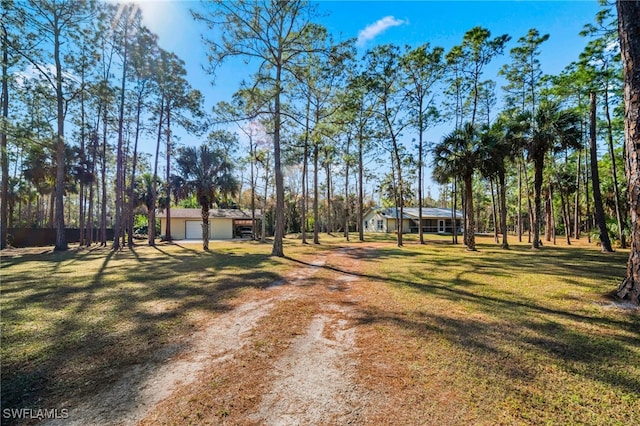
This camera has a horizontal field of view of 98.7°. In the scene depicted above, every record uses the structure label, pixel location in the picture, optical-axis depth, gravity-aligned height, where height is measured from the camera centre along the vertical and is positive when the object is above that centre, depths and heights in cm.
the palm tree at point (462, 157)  1515 +358
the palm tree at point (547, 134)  1469 +465
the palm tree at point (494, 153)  1472 +366
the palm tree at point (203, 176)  1752 +299
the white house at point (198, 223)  3067 -12
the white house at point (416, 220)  3809 +12
